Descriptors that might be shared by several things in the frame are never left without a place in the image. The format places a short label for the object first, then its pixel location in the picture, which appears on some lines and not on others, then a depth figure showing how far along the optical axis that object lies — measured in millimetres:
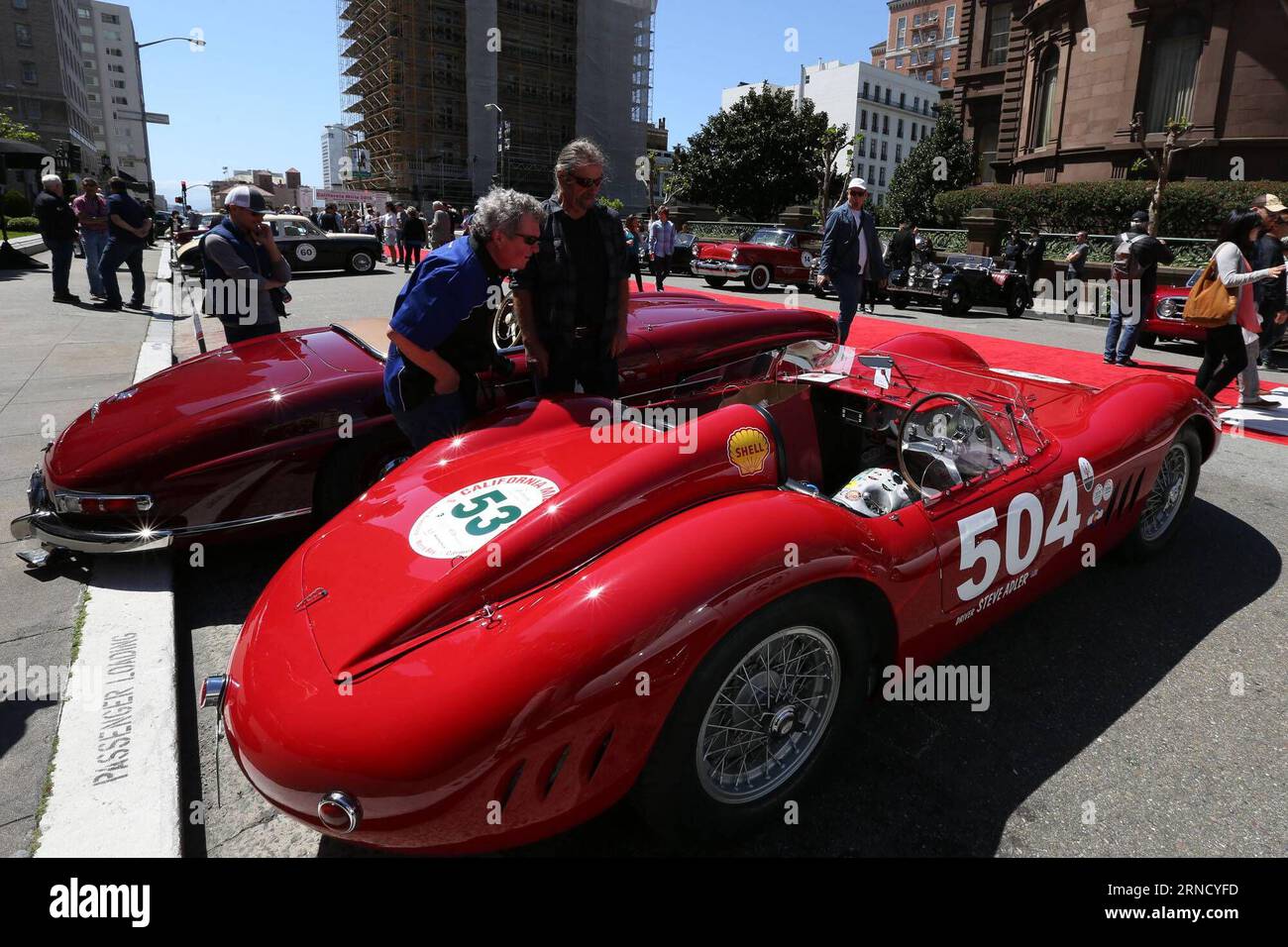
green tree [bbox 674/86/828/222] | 42938
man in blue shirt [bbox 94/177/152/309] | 11336
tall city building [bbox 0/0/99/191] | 64875
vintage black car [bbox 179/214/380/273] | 18547
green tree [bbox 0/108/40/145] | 35906
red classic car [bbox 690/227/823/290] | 18016
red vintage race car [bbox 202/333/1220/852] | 1773
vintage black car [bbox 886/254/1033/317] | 14469
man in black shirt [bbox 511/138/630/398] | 3830
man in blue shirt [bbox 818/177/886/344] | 7594
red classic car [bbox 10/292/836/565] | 3486
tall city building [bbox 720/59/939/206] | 91188
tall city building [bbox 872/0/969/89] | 93312
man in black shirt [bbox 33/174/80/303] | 11391
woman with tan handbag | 5895
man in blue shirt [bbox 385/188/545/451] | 3193
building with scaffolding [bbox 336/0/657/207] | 56156
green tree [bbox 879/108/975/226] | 39156
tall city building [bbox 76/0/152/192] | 116750
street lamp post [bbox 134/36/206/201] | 25016
